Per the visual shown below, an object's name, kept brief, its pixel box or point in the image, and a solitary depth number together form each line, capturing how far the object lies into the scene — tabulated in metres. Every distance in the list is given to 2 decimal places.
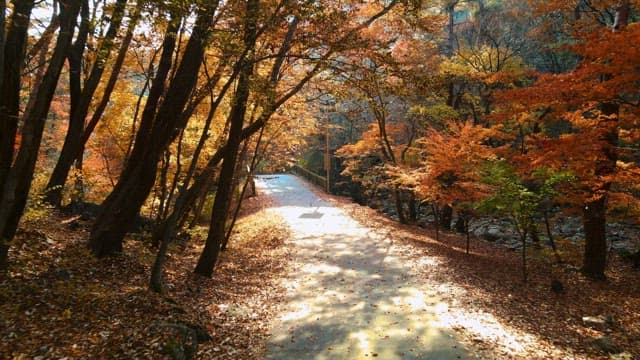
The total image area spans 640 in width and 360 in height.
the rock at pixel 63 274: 6.69
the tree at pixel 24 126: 4.91
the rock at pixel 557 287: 10.24
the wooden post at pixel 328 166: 30.27
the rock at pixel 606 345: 6.79
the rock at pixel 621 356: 6.51
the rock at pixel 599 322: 8.12
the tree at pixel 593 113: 8.51
